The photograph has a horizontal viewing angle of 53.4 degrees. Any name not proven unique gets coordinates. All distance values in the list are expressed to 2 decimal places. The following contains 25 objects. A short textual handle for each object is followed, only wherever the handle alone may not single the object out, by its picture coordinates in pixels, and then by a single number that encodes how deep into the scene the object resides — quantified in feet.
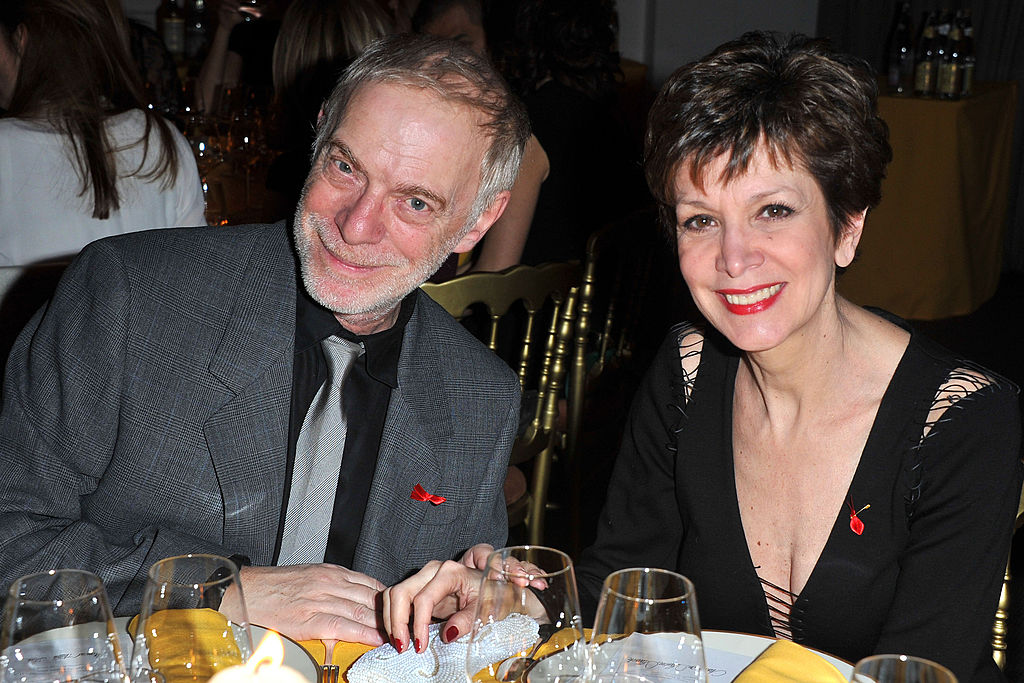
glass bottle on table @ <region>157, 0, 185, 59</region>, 21.99
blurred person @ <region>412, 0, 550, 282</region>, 10.21
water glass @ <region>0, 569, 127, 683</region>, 2.96
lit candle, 2.62
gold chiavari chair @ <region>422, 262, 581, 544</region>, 7.61
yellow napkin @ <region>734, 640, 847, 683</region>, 3.82
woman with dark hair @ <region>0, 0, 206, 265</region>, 8.97
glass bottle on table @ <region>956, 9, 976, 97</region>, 19.16
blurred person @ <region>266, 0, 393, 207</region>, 10.97
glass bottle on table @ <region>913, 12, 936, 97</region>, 19.03
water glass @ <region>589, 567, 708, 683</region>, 3.01
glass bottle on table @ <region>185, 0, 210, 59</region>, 21.80
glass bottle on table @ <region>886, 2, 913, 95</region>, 20.62
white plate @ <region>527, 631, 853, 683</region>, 4.00
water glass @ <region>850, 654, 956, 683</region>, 2.80
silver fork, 4.01
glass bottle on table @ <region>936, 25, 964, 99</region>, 18.63
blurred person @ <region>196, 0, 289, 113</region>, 16.11
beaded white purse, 3.96
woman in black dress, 5.08
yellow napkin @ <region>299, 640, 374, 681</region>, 4.21
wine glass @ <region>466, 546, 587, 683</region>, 3.29
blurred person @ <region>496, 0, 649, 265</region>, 11.46
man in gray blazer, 4.99
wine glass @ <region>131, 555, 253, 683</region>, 3.03
